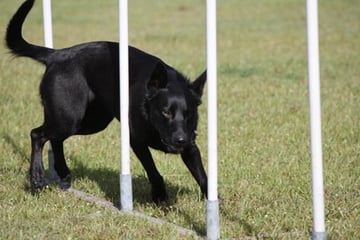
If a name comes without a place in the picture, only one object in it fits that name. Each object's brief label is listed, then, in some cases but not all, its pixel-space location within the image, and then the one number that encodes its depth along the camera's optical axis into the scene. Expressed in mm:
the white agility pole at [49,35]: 12555
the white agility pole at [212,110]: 8703
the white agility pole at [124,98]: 10391
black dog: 10852
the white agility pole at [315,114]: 7922
